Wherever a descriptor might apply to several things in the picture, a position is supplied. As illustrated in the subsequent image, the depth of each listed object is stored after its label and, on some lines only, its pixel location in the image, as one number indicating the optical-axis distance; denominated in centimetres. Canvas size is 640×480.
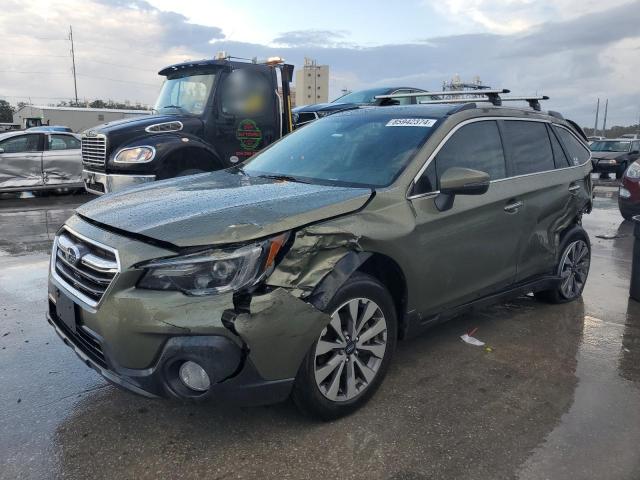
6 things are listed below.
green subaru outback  253
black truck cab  705
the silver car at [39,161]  1189
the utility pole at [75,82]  7090
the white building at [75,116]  4050
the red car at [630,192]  966
